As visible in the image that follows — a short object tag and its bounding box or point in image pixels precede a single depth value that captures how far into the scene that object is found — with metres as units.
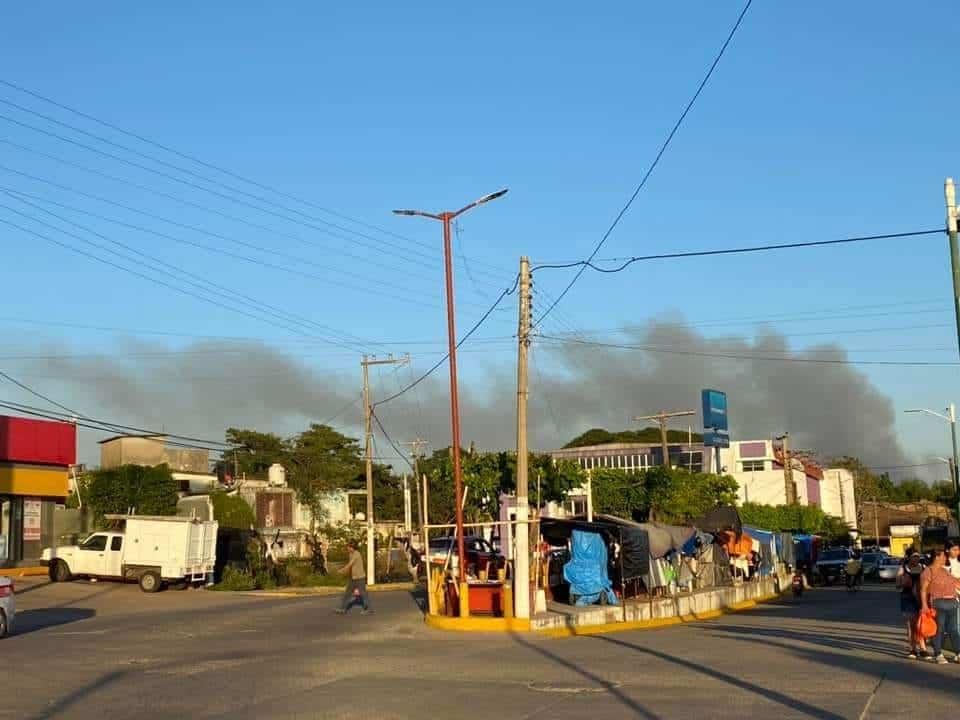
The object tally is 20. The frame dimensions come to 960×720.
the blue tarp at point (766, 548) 48.62
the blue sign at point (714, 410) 89.50
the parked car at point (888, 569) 60.28
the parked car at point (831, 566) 57.75
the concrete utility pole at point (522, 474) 25.58
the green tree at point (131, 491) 50.34
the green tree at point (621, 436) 139.12
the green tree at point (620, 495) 60.56
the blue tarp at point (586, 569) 29.58
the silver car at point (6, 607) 23.12
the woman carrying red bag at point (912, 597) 18.52
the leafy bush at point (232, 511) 58.00
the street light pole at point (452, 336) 29.06
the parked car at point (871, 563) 63.06
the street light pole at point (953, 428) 47.24
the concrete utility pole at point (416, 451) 73.88
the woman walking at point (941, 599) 17.69
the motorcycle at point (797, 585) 46.19
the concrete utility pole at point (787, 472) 76.81
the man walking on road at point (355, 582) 29.64
